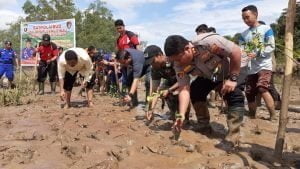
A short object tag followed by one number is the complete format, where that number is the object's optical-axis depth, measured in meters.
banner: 15.96
